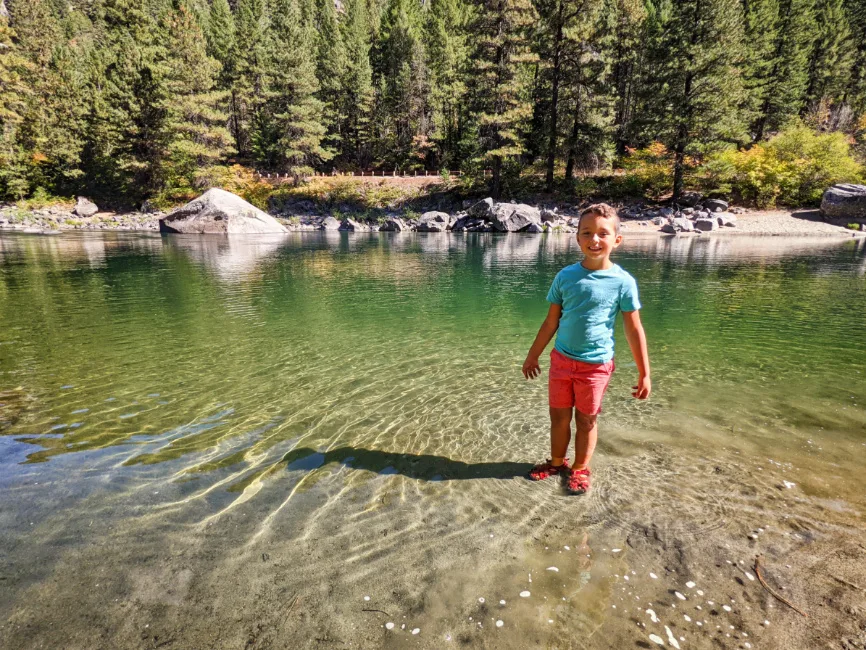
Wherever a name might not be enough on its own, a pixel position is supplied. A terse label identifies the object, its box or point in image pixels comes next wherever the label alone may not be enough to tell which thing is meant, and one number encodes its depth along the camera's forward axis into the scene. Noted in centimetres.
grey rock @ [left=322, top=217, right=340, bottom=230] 4576
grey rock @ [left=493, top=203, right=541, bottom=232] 3872
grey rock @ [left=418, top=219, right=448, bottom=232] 4194
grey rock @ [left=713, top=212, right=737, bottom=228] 3625
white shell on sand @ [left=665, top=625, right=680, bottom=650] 228
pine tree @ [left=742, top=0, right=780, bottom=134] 4428
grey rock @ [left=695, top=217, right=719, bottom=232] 3559
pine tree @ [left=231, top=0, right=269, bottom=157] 6156
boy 342
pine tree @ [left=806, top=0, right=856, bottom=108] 5109
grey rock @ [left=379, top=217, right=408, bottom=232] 4344
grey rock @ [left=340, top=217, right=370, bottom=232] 4398
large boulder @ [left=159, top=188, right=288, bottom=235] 3778
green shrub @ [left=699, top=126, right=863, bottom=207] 3700
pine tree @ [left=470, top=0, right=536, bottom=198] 4038
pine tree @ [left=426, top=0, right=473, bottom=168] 5975
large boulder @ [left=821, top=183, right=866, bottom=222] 3431
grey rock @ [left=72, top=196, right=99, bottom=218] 4860
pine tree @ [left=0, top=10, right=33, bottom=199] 3847
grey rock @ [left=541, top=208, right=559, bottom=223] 4000
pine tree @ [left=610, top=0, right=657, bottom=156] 4825
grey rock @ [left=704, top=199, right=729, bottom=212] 3872
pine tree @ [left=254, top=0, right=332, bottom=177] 5488
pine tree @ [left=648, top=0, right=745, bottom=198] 3519
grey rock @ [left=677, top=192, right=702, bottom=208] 4041
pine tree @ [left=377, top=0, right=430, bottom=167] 6275
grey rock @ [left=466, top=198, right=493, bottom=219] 4053
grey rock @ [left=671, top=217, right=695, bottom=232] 3544
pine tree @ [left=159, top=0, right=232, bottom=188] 5044
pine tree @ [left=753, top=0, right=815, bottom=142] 4762
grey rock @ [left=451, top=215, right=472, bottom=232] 4178
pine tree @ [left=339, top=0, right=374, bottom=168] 6069
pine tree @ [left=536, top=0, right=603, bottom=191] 4122
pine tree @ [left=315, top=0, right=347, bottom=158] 6105
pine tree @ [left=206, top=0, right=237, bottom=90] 6319
